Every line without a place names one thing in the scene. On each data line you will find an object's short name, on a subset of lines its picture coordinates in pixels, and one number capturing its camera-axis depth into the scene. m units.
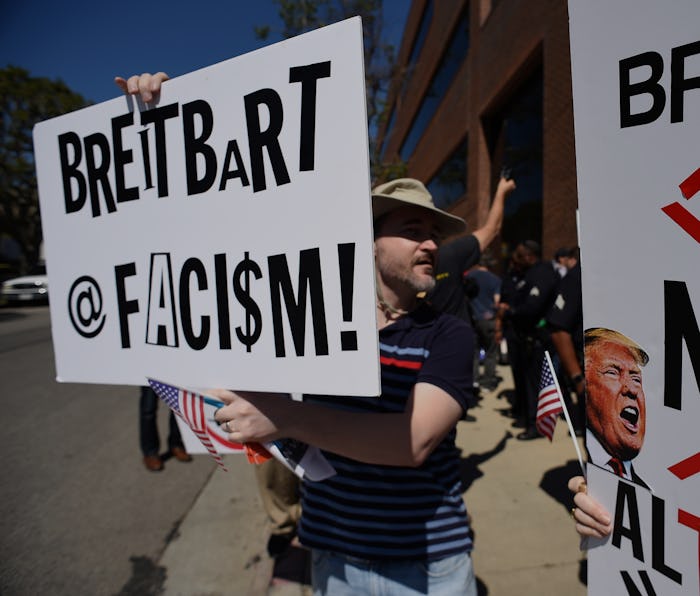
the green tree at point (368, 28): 11.15
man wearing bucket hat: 1.12
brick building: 8.05
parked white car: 18.88
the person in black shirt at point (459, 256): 3.13
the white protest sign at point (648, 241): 0.74
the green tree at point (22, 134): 23.53
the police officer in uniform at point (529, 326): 4.29
